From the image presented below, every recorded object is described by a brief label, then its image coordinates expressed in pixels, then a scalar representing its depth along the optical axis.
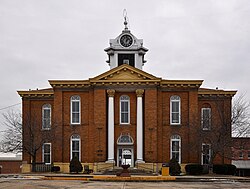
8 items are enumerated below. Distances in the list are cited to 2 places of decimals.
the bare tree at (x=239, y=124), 50.09
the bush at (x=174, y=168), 44.62
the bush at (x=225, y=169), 48.88
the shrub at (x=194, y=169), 47.55
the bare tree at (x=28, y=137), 51.12
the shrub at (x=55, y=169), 50.42
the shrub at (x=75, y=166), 48.06
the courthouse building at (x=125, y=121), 51.34
